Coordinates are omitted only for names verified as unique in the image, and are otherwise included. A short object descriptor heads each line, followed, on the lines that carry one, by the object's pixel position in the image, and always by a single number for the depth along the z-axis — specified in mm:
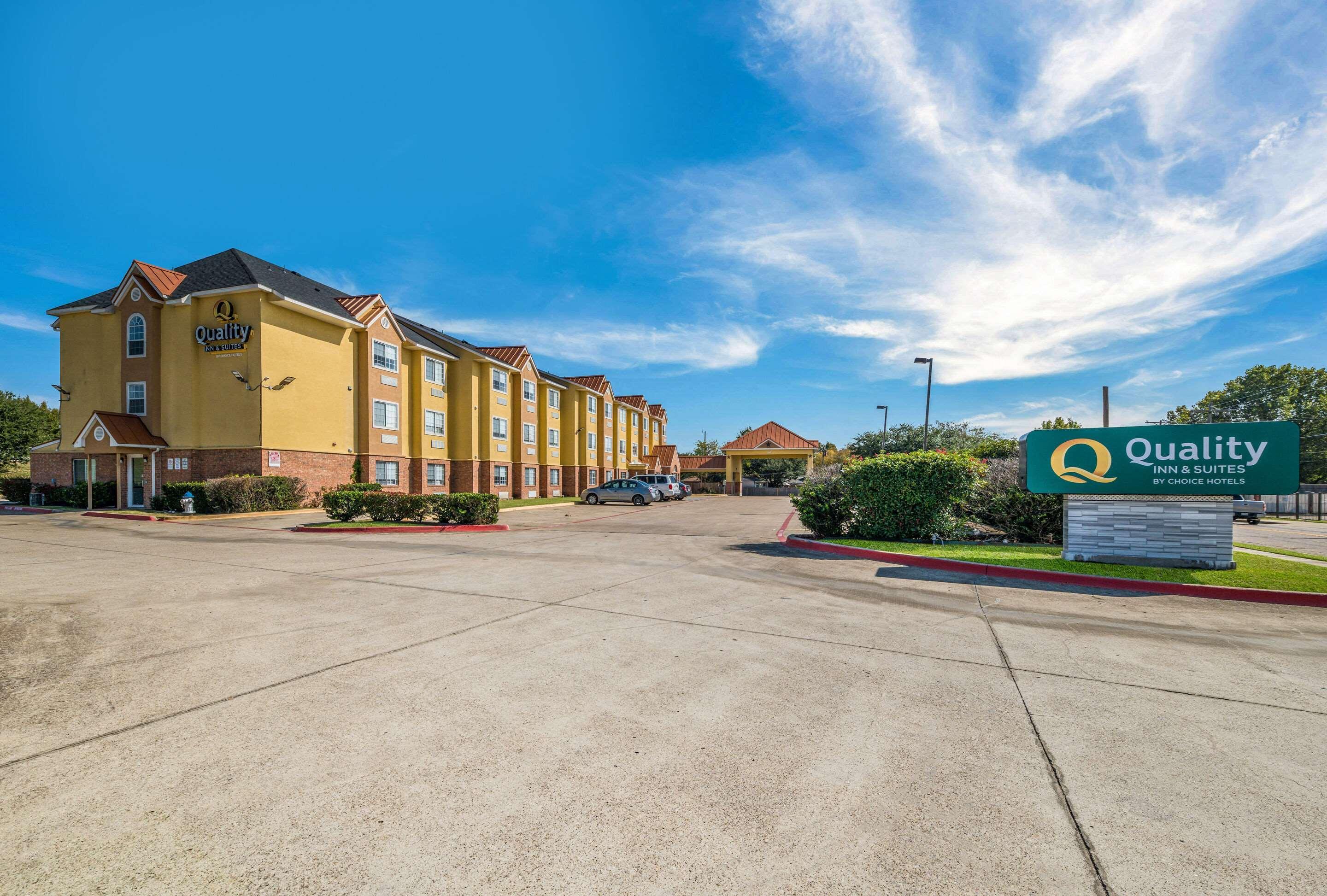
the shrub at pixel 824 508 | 15734
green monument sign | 10703
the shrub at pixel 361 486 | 25656
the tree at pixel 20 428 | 52688
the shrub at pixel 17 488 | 28828
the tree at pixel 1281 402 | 56125
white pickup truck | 29578
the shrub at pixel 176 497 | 22781
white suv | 41562
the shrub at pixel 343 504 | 20297
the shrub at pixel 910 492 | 14297
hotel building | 25234
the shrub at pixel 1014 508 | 14734
